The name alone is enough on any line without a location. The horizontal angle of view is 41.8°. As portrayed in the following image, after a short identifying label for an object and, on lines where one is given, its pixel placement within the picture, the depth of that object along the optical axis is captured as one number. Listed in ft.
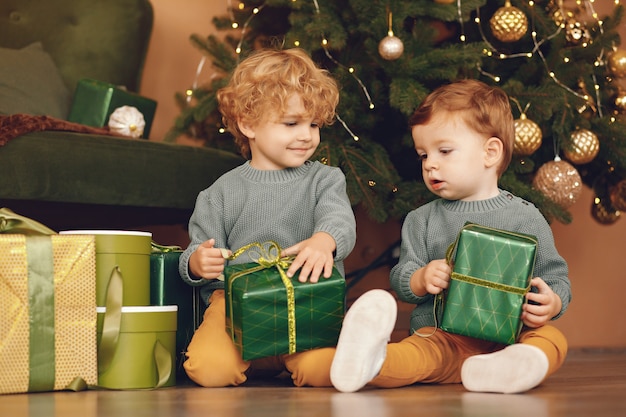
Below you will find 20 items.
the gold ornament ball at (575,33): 7.93
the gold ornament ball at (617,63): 8.02
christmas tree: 7.20
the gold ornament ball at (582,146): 7.57
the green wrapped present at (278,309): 4.81
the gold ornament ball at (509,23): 7.44
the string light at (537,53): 7.53
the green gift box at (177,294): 5.68
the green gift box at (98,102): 8.14
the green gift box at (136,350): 4.98
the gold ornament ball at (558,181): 7.48
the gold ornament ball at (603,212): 8.40
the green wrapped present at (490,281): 4.80
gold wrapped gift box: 4.73
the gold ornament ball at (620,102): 8.13
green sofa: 6.72
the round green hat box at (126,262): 5.08
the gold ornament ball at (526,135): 7.20
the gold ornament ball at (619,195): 8.07
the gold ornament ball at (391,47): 6.95
